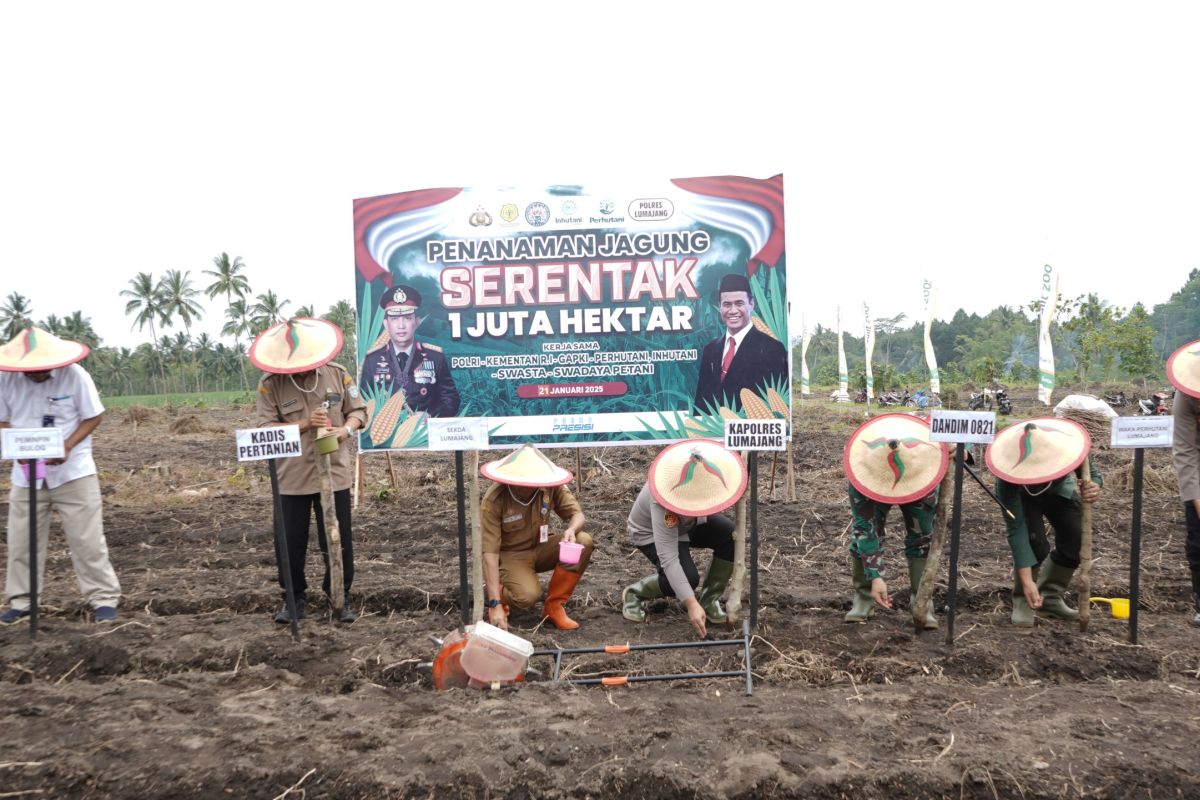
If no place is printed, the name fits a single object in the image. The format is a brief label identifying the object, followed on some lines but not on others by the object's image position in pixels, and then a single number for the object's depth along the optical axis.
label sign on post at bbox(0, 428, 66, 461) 4.38
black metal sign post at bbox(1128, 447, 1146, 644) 4.07
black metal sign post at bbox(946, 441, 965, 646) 4.06
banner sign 6.59
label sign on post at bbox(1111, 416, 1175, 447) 3.96
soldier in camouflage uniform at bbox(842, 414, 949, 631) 4.37
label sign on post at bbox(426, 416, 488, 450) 4.44
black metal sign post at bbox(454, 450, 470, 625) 4.54
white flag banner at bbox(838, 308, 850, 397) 32.17
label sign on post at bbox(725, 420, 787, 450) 4.28
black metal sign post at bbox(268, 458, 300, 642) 4.37
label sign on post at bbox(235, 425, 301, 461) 4.23
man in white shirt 4.76
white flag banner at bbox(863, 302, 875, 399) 28.52
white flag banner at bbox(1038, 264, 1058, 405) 17.70
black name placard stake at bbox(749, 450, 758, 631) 4.28
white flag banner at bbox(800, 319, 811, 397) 27.96
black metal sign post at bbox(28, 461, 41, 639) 4.44
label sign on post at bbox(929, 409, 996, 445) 3.98
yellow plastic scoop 4.77
